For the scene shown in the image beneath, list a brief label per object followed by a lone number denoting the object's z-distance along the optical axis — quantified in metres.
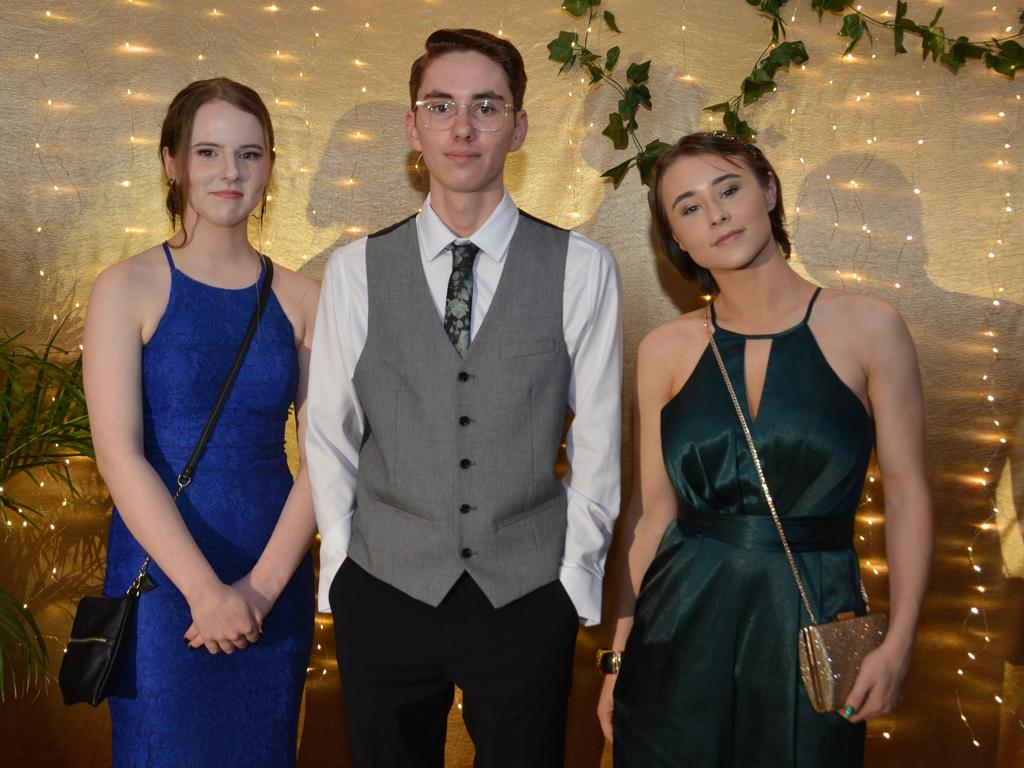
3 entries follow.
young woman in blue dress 2.12
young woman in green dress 2.01
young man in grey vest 1.92
